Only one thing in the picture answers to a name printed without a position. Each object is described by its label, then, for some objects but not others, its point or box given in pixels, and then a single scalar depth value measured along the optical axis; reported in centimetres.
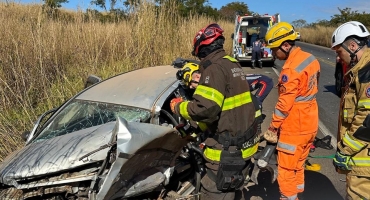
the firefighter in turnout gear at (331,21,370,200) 222
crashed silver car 216
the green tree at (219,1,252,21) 5464
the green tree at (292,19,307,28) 5831
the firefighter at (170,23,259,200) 259
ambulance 1535
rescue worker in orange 308
